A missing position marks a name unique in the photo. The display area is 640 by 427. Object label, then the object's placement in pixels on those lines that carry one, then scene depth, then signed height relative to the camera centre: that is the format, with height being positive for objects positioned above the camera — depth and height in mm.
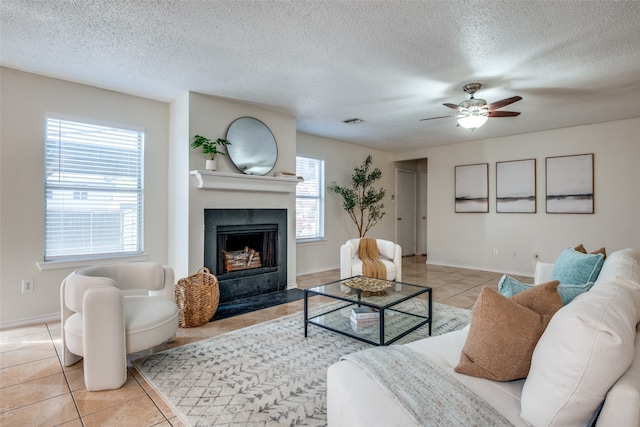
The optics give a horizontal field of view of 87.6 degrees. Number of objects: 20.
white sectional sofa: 932 -502
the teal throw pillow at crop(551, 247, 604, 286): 2088 -350
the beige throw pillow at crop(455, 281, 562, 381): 1241 -442
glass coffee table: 2611 -835
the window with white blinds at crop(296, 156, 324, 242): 5726 +260
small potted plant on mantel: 3727 +769
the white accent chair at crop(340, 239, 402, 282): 3943 -554
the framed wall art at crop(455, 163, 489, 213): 6125 +511
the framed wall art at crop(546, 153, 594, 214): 5066 +488
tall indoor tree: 6353 +331
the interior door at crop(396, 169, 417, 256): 7672 +118
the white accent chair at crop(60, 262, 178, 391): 2061 -736
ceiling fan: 3455 +1101
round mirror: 4109 +879
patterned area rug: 1846 -1083
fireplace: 3959 -462
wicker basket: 3172 -838
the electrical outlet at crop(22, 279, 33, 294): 3281 -702
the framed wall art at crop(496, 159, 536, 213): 5578 +496
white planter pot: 3775 +566
